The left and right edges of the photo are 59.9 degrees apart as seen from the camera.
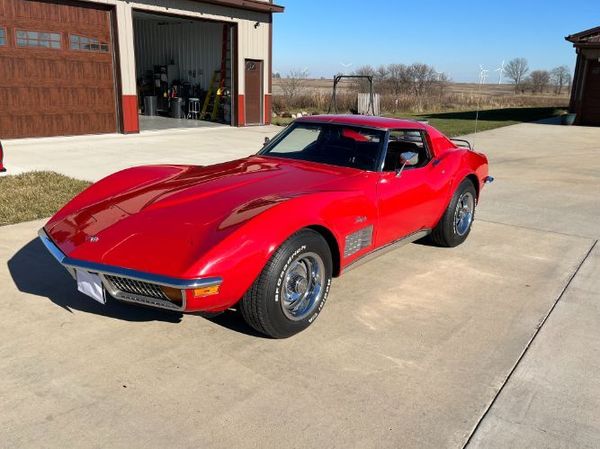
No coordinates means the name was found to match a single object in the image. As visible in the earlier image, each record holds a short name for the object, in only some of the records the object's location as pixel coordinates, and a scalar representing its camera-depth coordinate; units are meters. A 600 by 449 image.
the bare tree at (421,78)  40.47
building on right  21.73
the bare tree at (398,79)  39.25
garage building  12.65
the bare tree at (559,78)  72.51
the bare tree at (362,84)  35.16
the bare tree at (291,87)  26.82
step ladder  18.81
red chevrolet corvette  2.84
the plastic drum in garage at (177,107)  20.58
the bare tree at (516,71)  79.91
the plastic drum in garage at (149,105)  21.38
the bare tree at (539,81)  69.50
